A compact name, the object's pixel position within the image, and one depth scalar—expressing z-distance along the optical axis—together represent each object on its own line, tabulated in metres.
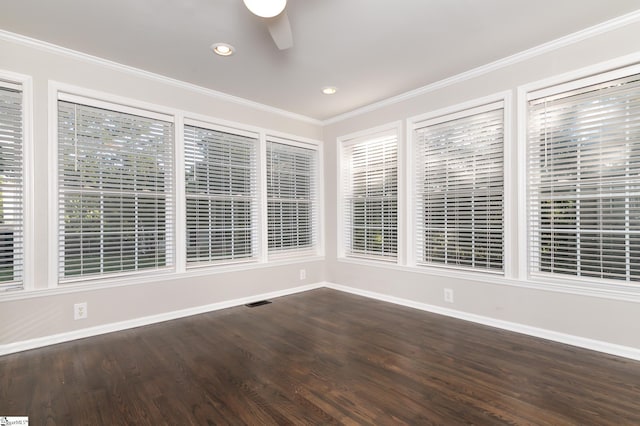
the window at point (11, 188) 2.77
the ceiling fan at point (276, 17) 1.72
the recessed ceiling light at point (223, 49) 2.96
